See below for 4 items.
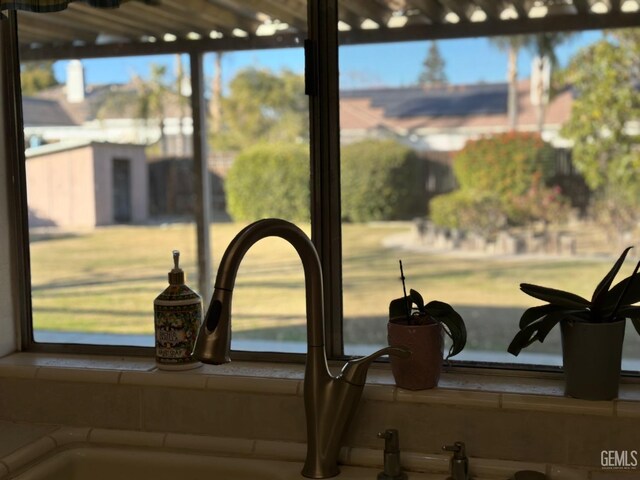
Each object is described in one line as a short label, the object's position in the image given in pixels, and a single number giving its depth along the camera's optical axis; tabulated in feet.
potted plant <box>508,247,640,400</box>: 3.57
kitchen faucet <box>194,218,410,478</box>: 3.65
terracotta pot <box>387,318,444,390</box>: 3.80
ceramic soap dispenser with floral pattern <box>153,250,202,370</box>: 4.32
